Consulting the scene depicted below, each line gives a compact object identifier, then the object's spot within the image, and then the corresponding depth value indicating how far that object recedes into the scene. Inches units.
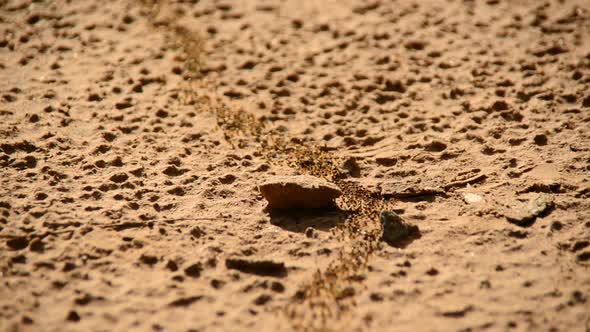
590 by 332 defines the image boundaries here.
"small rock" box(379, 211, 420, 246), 242.7
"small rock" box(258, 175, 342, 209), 253.3
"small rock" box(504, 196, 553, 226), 247.6
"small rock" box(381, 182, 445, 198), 268.4
